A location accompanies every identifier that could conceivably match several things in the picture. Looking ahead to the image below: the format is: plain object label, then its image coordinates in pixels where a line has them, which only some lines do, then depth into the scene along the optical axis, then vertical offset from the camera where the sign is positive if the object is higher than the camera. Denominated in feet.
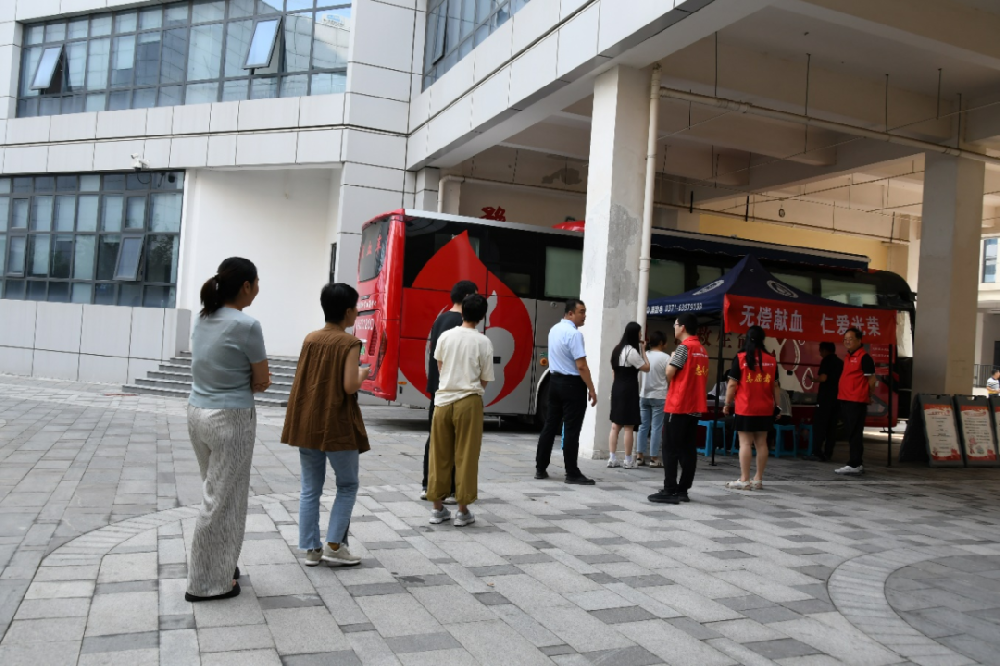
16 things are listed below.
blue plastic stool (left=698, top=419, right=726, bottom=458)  36.62 -3.60
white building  32.86 +11.95
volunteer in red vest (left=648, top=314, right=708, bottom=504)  22.70 -1.49
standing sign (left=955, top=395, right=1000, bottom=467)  38.09 -2.52
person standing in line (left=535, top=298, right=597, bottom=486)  25.05 -1.09
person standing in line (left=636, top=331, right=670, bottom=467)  31.12 -1.88
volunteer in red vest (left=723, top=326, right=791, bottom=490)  25.35 -1.08
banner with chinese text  31.96 +1.78
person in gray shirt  13.07 -1.54
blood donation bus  37.42 +2.90
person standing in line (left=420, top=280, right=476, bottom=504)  20.57 +0.51
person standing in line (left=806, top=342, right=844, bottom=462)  37.17 -1.64
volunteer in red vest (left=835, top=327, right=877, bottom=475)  32.14 -0.97
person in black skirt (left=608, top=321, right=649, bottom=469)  28.68 -1.01
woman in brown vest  14.75 -1.60
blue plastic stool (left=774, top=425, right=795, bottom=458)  38.50 -3.62
